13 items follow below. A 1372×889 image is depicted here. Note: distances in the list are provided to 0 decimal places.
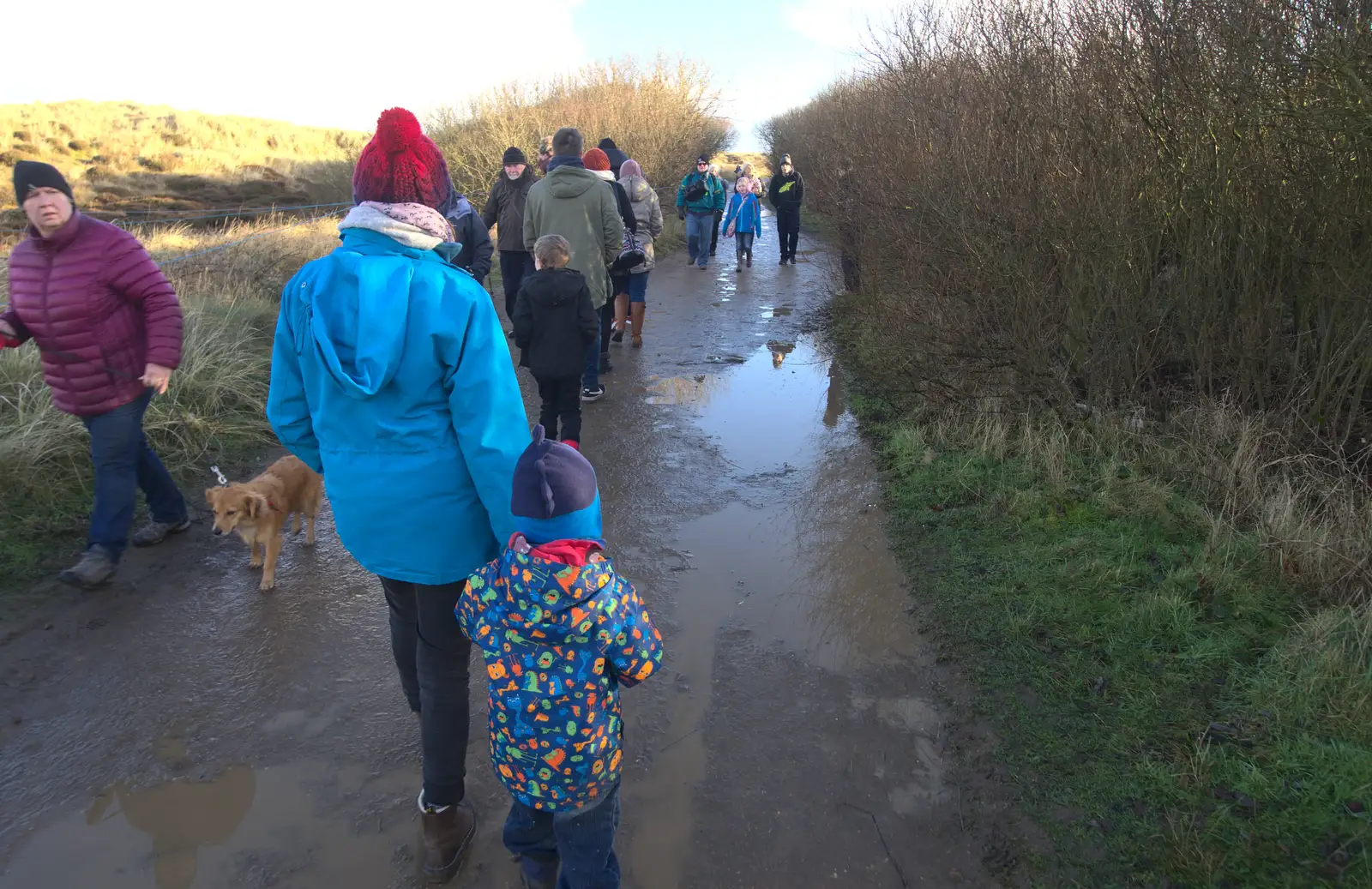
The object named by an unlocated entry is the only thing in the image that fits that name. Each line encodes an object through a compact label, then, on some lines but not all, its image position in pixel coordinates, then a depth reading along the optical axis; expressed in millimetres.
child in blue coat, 13984
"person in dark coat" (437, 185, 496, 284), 6355
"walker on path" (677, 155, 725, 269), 13414
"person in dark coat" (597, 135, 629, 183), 10352
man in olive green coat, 6801
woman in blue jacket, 2129
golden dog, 4156
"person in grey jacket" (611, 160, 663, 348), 8711
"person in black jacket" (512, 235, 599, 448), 5535
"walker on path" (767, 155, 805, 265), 14070
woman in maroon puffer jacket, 3855
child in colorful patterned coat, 2018
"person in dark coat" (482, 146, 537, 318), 7832
